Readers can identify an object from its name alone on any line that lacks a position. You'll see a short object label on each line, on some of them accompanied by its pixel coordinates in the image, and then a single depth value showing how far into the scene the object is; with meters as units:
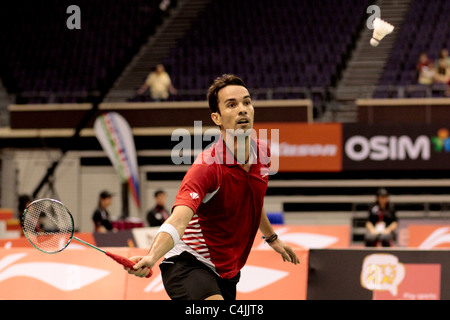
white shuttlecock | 5.14
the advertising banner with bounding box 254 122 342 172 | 15.53
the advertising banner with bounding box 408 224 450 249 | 11.52
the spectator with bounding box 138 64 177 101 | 17.81
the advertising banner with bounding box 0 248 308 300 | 7.05
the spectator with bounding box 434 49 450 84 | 15.92
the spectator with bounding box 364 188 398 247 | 11.31
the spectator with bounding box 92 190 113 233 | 11.80
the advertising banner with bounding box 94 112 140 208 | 16.70
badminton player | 4.00
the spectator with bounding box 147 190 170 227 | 12.13
